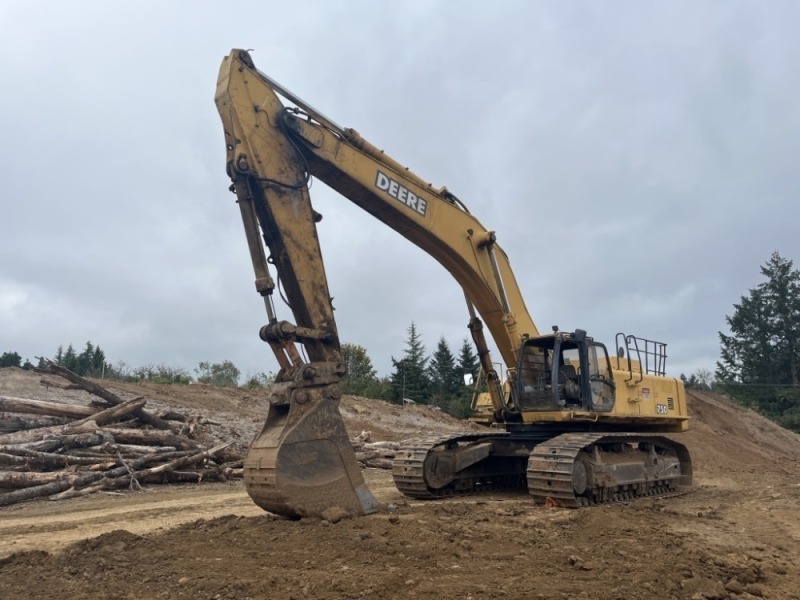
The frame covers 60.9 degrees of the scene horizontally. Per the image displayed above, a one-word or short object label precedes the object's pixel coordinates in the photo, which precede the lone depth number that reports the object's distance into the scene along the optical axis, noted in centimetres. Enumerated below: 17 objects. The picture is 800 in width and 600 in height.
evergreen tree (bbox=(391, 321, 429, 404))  4522
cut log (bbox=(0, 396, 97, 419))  1396
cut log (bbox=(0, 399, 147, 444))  1269
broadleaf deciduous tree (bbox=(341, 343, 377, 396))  4546
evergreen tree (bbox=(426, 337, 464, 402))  4869
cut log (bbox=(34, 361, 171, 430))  1466
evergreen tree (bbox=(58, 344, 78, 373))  4616
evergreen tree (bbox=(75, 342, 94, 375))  4542
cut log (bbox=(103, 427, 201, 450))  1348
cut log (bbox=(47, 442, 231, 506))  1103
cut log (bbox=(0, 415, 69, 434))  1330
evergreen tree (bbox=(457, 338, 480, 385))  4834
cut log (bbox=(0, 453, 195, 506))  1045
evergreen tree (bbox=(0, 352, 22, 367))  3228
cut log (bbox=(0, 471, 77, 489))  1073
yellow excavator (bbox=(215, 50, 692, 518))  705
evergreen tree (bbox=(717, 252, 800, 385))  4297
